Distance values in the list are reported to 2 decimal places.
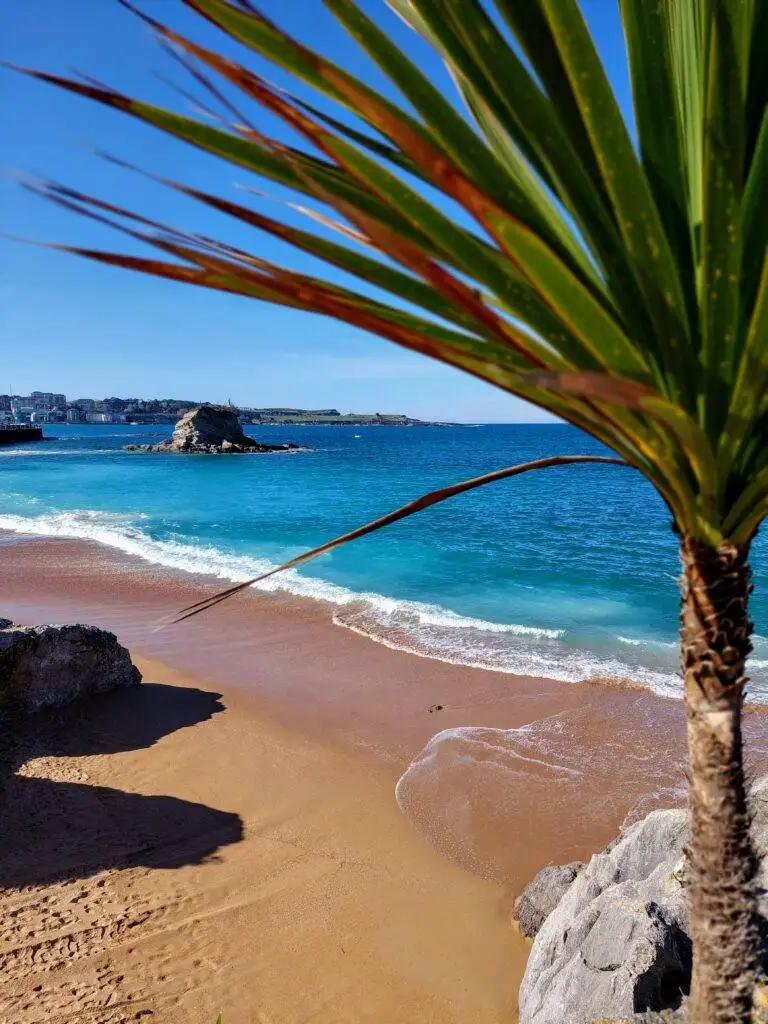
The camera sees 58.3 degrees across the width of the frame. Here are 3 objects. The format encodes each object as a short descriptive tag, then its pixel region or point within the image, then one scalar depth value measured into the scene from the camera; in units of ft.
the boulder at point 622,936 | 12.40
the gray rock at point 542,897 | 18.60
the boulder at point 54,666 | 28.68
